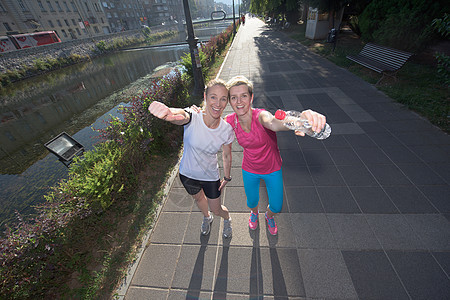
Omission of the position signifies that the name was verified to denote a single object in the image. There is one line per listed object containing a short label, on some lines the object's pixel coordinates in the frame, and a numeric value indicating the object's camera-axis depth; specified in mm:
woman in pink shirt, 2025
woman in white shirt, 2053
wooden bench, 6836
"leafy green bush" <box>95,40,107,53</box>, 30989
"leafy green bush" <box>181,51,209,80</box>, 9065
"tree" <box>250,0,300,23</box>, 20984
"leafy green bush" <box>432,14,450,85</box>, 4312
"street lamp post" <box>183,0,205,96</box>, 7062
